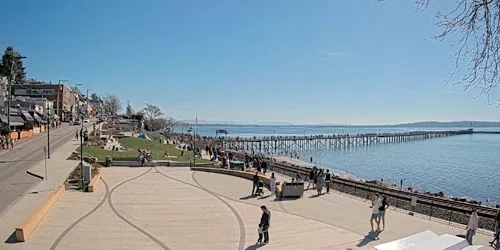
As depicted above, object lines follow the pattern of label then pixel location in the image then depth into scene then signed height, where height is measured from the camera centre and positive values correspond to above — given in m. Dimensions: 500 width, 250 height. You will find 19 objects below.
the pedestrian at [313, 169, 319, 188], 25.92 -3.21
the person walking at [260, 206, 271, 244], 14.29 -3.19
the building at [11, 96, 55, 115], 67.81 +2.53
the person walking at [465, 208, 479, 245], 15.25 -3.41
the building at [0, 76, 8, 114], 51.56 +3.17
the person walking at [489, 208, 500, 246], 14.81 -3.54
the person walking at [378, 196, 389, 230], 16.42 -3.16
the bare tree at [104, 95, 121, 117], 166.48 +6.04
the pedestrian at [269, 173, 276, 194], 23.22 -3.19
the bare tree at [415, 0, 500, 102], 4.65 +1.16
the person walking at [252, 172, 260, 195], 23.01 -3.02
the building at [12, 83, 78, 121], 97.44 +6.03
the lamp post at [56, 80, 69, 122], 94.31 +6.09
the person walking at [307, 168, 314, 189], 27.67 -3.29
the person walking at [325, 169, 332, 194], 24.97 -3.25
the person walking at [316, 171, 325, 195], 24.45 -3.22
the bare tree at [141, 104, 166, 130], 154.99 +2.07
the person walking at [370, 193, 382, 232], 16.27 -3.18
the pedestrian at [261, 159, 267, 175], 33.93 -3.30
